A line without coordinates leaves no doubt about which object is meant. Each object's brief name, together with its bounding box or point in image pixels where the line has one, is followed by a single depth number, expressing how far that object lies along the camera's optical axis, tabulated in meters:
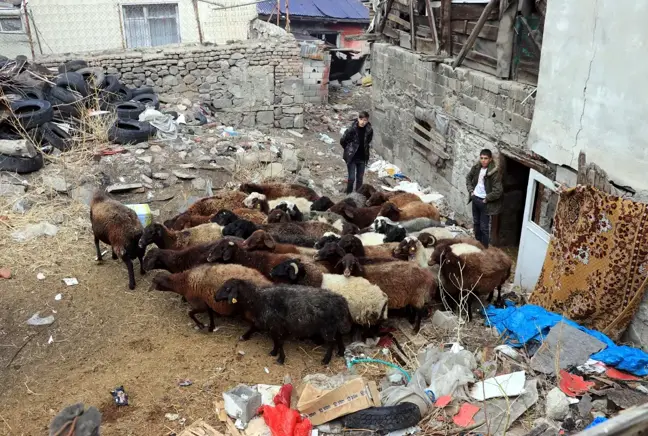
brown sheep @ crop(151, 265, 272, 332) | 6.88
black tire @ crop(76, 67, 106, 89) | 13.65
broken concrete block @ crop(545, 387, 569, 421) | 5.17
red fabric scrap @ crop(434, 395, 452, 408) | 5.36
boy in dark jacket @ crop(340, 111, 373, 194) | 11.57
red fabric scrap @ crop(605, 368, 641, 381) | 5.73
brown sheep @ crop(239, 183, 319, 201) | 10.37
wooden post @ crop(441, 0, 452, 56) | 11.18
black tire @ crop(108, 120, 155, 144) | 12.28
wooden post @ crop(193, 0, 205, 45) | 19.19
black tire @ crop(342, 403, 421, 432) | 5.08
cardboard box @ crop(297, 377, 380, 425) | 5.23
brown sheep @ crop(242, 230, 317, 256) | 7.61
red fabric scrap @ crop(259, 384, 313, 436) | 5.05
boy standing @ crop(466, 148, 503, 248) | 8.86
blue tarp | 5.86
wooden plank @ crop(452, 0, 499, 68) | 9.33
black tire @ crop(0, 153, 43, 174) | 10.45
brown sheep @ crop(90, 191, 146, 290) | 7.92
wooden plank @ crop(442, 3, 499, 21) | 9.67
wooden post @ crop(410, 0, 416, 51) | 12.82
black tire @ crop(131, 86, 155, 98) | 14.83
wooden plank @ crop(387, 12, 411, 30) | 13.36
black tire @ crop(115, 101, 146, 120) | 13.11
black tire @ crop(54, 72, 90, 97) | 13.16
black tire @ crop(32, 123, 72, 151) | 11.34
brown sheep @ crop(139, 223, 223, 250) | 7.90
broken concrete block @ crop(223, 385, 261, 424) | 5.24
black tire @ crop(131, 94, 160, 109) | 14.30
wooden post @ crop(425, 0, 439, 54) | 11.69
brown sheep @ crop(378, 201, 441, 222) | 9.54
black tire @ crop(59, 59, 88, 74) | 14.12
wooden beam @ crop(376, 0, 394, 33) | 14.02
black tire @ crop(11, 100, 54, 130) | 11.22
